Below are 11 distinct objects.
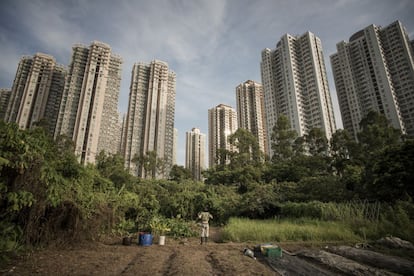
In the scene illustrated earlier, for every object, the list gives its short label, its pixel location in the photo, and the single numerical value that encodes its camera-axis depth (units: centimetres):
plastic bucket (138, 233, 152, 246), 641
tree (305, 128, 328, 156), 2977
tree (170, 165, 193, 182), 4037
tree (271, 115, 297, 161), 3206
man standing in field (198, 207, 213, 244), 738
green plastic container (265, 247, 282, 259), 458
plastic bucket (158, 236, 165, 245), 660
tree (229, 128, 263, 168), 3222
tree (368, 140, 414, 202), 911
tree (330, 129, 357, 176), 2393
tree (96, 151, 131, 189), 1856
